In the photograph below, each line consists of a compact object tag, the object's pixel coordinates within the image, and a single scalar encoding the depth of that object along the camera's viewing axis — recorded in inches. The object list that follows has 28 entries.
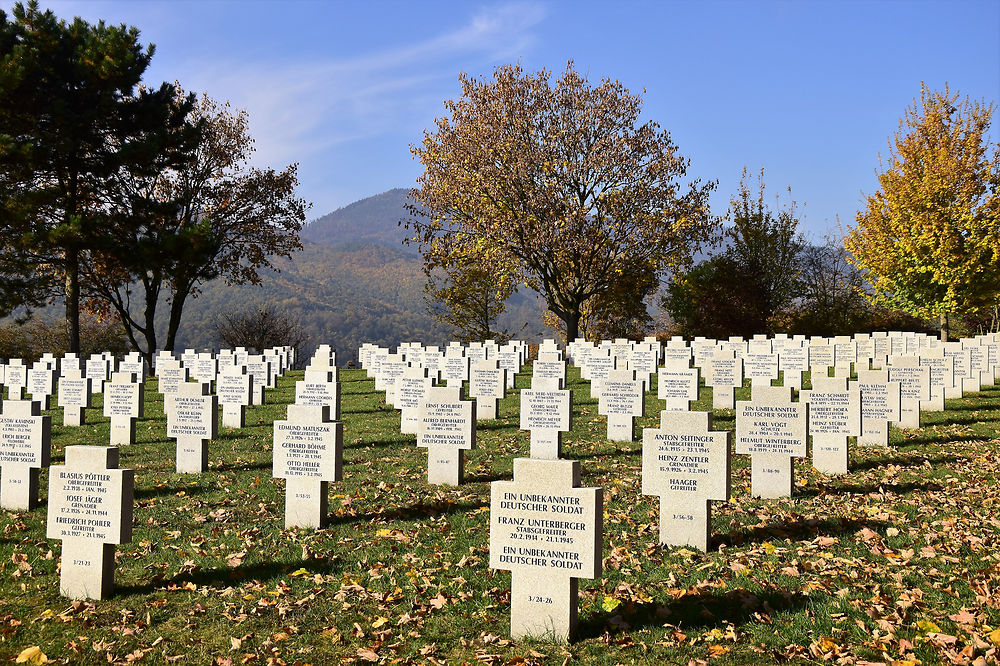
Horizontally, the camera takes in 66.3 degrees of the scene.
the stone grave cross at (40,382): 754.6
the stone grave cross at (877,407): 447.5
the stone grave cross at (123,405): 511.8
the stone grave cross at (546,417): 441.1
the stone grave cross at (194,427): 426.6
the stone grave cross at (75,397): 602.5
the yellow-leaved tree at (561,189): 1330.0
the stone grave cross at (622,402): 492.4
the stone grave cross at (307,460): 319.3
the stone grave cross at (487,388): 599.8
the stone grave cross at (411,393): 532.1
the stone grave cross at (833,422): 388.2
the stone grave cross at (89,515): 240.1
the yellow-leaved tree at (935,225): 1200.2
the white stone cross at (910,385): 508.7
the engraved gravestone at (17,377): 770.8
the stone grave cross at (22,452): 349.4
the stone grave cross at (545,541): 202.1
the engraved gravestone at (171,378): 671.9
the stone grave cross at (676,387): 579.5
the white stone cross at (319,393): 555.8
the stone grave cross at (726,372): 705.6
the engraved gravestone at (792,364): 770.8
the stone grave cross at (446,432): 386.9
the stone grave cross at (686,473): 275.3
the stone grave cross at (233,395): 592.1
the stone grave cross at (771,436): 343.3
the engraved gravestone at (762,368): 749.3
